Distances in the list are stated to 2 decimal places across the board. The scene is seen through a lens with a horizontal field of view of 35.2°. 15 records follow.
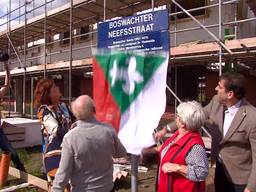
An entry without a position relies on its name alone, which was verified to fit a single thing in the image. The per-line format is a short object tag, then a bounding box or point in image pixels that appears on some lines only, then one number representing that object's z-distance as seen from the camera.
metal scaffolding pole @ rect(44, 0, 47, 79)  13.00
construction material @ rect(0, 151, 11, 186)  6.18
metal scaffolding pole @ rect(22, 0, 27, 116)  14.64
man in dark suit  3.05
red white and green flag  3.06
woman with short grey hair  2.88
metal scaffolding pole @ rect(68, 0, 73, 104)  10.97
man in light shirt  3.03
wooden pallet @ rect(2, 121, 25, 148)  9.55
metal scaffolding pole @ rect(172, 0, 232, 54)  6.42
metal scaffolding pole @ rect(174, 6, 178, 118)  10.50
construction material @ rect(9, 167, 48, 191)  5.67
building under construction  7.31
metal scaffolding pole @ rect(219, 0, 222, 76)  6.52
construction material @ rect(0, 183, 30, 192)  5.69
